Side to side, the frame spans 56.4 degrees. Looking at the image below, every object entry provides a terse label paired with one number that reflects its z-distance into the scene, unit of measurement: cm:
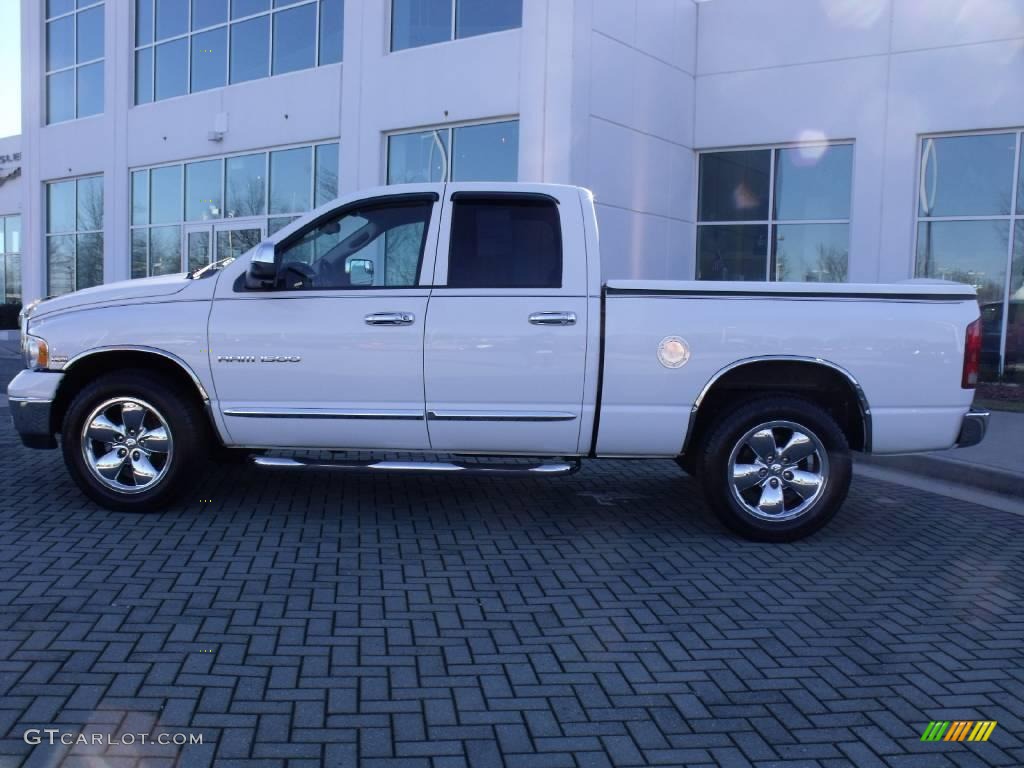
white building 1506
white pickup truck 567
